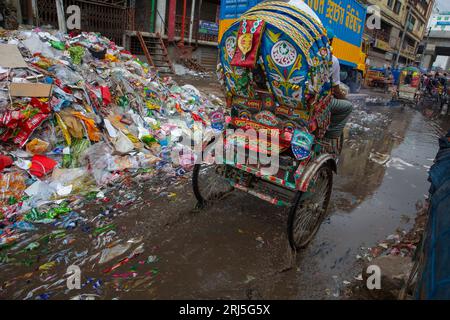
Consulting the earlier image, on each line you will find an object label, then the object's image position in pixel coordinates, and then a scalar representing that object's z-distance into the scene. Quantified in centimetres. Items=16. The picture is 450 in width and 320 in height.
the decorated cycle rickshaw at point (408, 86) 1532
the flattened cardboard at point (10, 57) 498
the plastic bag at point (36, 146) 421
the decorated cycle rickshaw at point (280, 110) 283
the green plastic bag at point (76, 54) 672
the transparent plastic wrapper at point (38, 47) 612
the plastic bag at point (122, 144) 491
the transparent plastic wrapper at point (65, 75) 540
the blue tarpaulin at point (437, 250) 132
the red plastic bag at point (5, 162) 388
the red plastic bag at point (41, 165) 404
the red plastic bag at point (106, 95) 570
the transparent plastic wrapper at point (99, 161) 439
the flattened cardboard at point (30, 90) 444
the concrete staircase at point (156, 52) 1378
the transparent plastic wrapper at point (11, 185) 368
